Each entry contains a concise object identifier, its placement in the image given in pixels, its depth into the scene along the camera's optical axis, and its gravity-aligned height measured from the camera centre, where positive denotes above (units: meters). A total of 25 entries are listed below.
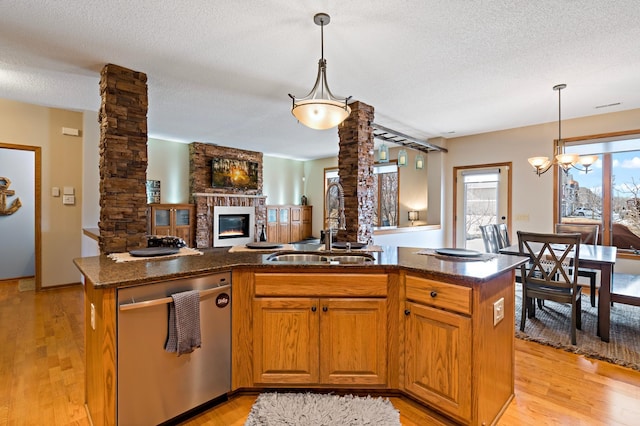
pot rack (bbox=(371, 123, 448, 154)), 5.02 +1.21
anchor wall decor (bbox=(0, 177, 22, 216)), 5.27 +0.15
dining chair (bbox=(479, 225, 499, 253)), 4.13 -0.37
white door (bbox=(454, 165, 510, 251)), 5.69 +0.16
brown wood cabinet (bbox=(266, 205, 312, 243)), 8.38 -0.40
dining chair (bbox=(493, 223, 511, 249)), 4.20 -0.36
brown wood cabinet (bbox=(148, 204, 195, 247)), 6.15 -0.25
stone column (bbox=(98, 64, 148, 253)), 2.86 +0.43
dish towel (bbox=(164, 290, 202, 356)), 1.72 -0.63
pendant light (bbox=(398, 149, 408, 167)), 5.34 +0.84
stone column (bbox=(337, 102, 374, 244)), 4.02 +0.48
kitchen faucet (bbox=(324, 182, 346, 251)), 2.52 -0.10
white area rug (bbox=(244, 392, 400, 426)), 1.81 -1.20
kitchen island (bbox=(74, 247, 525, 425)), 1.91 -0.72
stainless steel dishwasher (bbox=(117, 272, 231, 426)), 1.61 -0.82
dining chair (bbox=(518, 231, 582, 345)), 2.84 -0.62
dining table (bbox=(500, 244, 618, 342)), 2.81 -0.66
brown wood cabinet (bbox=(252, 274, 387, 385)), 2.03 -0.76
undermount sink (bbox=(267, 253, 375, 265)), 2.14 -0.36
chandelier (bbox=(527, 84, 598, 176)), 3.69 +0.59
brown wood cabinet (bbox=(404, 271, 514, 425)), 1.69 -0.79
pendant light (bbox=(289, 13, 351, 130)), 2.08 +0.65
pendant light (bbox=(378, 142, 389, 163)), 4.83 +0.83
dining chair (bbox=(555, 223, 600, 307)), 4.07 -0.27
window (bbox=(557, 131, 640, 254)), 4.45 +0.30
